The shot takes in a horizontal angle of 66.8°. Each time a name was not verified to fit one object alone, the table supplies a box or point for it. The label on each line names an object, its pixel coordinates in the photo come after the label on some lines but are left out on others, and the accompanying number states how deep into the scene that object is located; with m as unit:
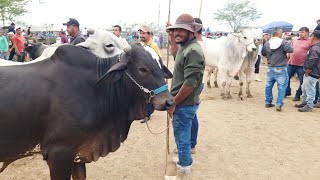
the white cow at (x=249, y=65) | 6.21
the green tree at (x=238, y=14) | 37.76
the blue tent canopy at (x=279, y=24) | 14.47
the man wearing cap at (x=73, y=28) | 3.98
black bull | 1.86
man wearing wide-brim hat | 2.33
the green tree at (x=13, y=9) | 21.59
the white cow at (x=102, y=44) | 3.35
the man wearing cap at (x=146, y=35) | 3.95
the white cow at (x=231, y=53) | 5.95
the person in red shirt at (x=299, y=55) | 5.86
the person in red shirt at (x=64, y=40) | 8.04
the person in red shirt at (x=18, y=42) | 9.46
